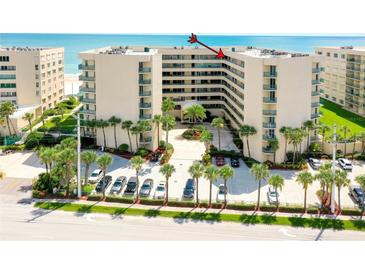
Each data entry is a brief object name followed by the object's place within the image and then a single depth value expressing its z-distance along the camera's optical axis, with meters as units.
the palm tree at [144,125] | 52.36
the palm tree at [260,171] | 37.22
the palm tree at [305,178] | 36.06
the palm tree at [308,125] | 50.53
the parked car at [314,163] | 49.52
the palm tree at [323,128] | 52.26
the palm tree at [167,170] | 38.41
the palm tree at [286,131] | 48.59
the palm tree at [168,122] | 54.34
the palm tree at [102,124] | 54.41
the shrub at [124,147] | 55.06
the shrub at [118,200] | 39.31
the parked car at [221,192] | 39.74
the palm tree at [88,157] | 39.91
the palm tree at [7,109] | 58.75
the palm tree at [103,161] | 39.66
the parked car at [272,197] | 38.97
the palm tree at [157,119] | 54.06
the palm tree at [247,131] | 51.00
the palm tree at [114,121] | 54.47
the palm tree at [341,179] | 35.91
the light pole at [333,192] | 36.53
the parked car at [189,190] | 40.34
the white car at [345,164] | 49.06
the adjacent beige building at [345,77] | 75.81
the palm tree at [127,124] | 54.00
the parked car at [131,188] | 41.25
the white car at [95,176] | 44.53
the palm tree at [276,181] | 36.25
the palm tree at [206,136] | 51.01
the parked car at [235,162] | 50.09
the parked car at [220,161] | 50.57
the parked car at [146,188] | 41.06
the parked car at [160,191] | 40.34
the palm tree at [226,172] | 36.97
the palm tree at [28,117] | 59.07
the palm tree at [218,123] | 54.82
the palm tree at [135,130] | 52.38
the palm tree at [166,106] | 59.28
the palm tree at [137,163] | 40.06
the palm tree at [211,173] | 36.71
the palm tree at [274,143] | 49.25
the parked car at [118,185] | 41.73
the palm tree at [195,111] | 65.31
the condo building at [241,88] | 49.91
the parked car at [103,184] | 40.53
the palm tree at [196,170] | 37.32
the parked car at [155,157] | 52.43
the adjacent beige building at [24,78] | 70.12
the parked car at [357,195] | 39.41
